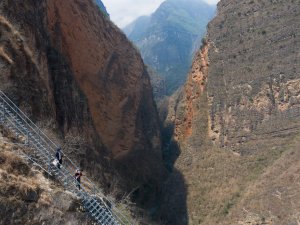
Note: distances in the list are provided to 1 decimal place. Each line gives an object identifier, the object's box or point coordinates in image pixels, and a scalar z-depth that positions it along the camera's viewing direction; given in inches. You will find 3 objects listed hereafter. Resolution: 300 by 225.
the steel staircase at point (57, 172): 720.3
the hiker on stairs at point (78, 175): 758.5
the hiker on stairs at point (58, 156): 783.6
